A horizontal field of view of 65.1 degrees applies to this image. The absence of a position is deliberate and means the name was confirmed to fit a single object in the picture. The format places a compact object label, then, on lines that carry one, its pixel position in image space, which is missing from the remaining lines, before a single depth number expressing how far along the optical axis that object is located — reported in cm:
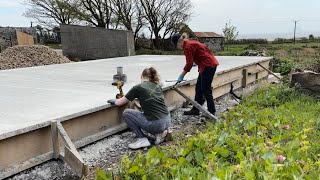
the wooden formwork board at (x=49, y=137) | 207
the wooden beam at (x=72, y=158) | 202
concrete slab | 238
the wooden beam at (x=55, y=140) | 224
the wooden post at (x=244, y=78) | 538
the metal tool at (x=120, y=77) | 366
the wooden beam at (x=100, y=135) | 255
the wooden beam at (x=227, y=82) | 446
